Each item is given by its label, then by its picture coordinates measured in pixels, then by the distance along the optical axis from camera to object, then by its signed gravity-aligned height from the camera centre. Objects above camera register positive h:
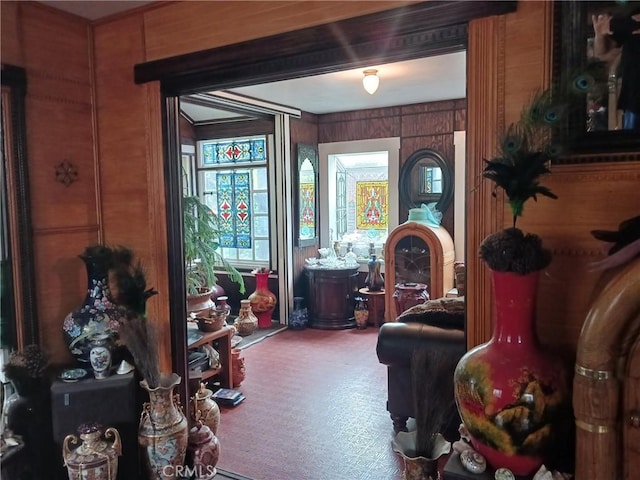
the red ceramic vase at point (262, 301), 5.47 -1.03
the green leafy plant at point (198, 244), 3.20 -0.23
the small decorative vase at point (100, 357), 2.30 -0.68
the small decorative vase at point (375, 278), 5.53 -0.81
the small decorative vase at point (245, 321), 5.11 -1.17
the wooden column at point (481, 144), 1.62 +0.21
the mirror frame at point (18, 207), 2.28 +0.04
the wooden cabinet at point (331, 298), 5.48 -1.02
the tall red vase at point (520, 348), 1.34 -0.42
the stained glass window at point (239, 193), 5.86 +0.22
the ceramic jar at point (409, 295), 4.91 -0.90
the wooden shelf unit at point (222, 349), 3.40 -1.04
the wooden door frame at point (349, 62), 1.64 +0.60
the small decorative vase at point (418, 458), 1.69 -0.88
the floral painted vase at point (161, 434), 2.23 -1.02
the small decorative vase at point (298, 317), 5.47 -1.23
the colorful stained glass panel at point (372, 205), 6.03 +0.02
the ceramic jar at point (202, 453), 2.38 -1.20
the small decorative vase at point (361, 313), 5.42 -1.18
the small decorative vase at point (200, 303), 3.39 -0.65
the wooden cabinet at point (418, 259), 4.94 -0.56
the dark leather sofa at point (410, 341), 2.72 -0.76
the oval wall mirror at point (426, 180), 5.28 +0.28
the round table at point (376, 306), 5.46 -1.12
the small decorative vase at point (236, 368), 3.78 -1.23
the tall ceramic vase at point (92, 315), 2.35 -0.50
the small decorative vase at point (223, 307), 3.64 -0.76
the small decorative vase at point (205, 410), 2.69 -1.11
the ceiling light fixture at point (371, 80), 3.79 +0.99
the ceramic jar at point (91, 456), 2.09 -1.05
